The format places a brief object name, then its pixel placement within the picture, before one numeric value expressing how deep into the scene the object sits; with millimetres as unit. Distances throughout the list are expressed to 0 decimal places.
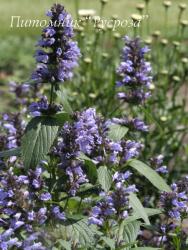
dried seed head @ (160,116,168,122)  5766
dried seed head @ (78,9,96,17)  6522
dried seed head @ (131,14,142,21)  5741
